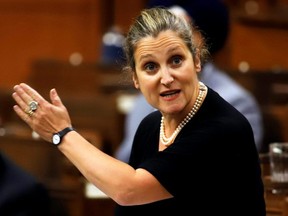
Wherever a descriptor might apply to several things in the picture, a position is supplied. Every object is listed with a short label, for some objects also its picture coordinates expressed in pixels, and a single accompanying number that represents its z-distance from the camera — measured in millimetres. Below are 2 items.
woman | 5625
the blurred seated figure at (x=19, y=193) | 6670
